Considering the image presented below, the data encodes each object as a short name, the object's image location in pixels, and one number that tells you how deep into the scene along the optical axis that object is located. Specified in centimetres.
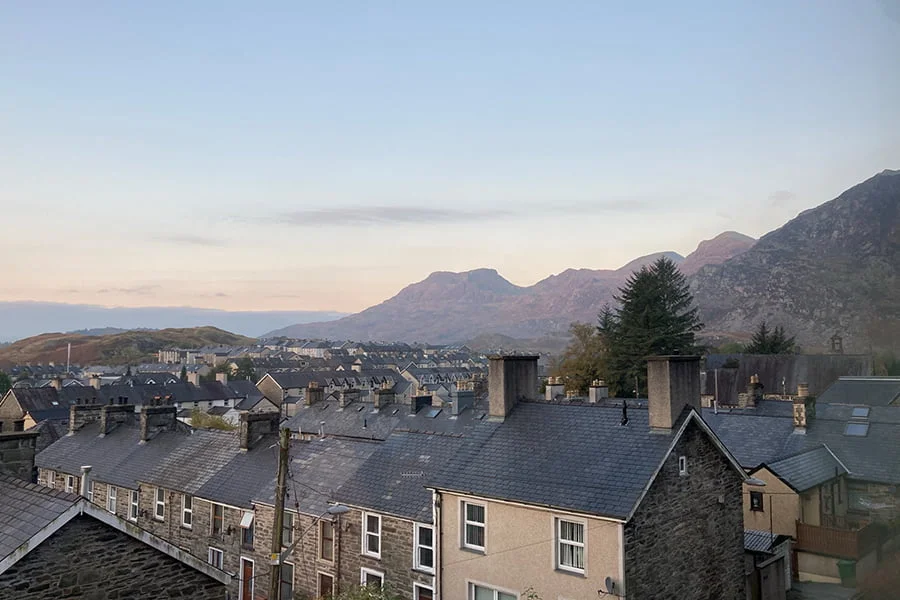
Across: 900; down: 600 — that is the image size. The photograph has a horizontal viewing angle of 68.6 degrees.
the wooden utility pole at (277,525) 1096
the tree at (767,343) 7562
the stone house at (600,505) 1492
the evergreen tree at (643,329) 6406
